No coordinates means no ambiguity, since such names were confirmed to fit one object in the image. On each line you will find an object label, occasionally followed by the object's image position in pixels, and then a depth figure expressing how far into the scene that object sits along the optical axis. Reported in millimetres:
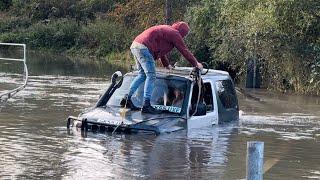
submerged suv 12312
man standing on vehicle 12953
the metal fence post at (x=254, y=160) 7188
